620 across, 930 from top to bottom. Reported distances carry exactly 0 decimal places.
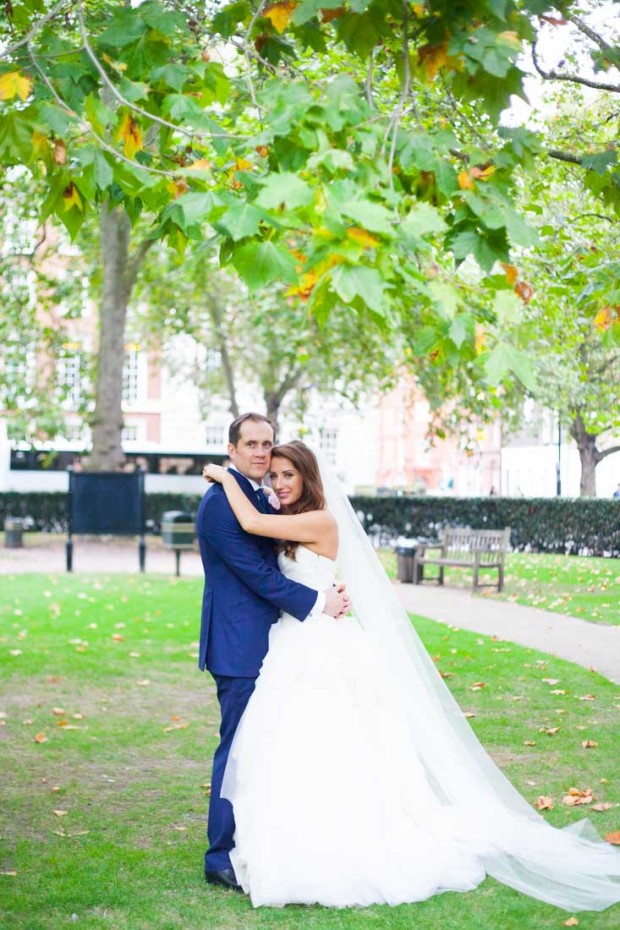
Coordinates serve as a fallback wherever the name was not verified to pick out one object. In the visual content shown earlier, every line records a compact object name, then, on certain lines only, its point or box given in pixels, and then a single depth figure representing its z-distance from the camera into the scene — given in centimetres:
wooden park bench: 1945
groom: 574
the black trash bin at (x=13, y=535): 2989
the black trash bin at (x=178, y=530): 2142
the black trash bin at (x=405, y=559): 2053
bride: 545
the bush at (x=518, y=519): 2678
